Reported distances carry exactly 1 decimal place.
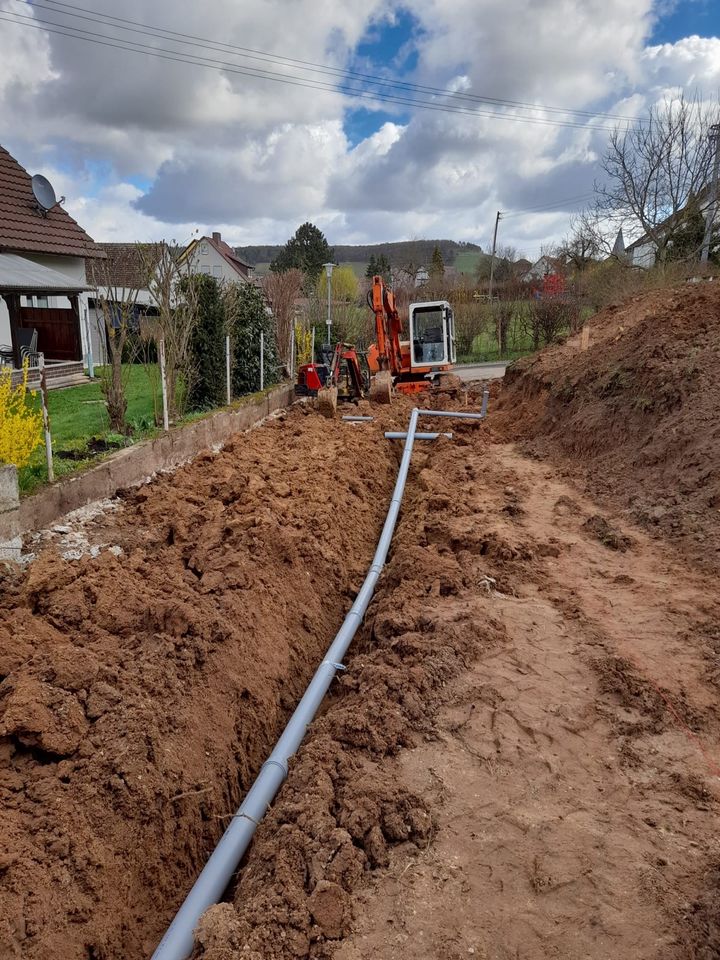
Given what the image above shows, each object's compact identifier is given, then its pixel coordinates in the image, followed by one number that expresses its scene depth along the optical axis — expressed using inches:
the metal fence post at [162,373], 342.2
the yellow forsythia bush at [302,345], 741.9
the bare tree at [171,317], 384.2
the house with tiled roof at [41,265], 547.8
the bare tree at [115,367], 338.3
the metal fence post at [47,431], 241.8
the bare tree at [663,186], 1052.5
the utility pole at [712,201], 978.7
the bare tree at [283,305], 682.2
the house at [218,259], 1986.8
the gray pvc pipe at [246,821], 103.3
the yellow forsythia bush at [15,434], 225.5
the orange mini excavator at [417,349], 619.8
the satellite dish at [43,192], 604.7
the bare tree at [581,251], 1339.8
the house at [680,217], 1057.5
